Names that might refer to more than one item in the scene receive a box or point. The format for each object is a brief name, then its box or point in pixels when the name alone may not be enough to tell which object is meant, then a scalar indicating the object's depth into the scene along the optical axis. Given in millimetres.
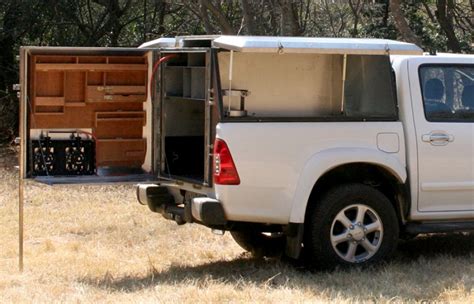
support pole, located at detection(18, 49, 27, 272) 10550
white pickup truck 9890
